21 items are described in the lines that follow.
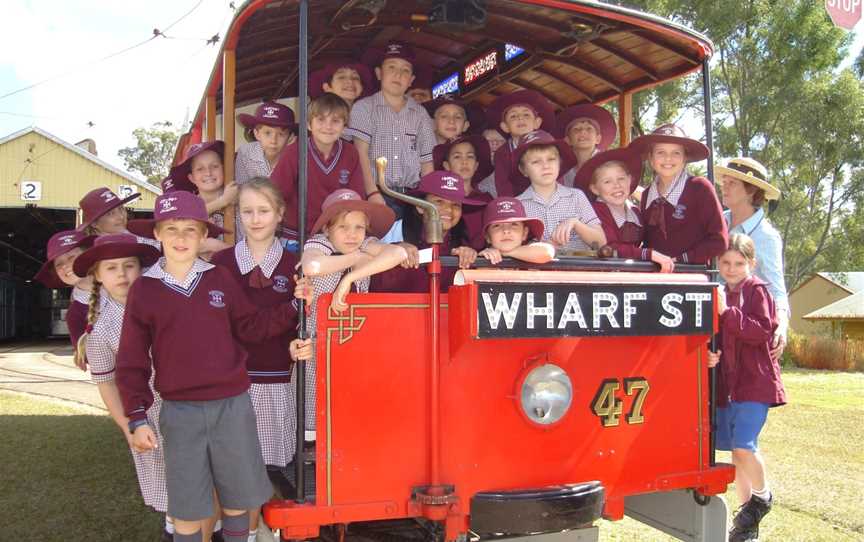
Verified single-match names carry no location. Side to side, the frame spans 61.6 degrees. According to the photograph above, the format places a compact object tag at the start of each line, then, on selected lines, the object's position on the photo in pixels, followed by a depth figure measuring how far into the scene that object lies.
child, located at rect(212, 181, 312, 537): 3.08
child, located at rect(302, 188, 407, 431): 2.76
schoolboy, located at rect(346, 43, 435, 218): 4.43
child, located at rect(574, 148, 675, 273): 3.71
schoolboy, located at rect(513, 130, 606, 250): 3.69
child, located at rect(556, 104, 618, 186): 4.54
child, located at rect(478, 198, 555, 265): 3.16
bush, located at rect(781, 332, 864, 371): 17.75
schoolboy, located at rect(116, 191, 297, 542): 2.75
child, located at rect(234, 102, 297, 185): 3.89
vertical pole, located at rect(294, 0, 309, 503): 2.77
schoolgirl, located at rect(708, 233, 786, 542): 3.80
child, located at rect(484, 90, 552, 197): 4.23
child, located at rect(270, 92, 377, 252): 3.51
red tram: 2.81
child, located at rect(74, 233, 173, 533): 3.11
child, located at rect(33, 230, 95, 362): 3.91
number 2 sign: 22.12
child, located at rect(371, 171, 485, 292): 2.99
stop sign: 12.02
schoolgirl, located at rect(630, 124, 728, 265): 3.50
